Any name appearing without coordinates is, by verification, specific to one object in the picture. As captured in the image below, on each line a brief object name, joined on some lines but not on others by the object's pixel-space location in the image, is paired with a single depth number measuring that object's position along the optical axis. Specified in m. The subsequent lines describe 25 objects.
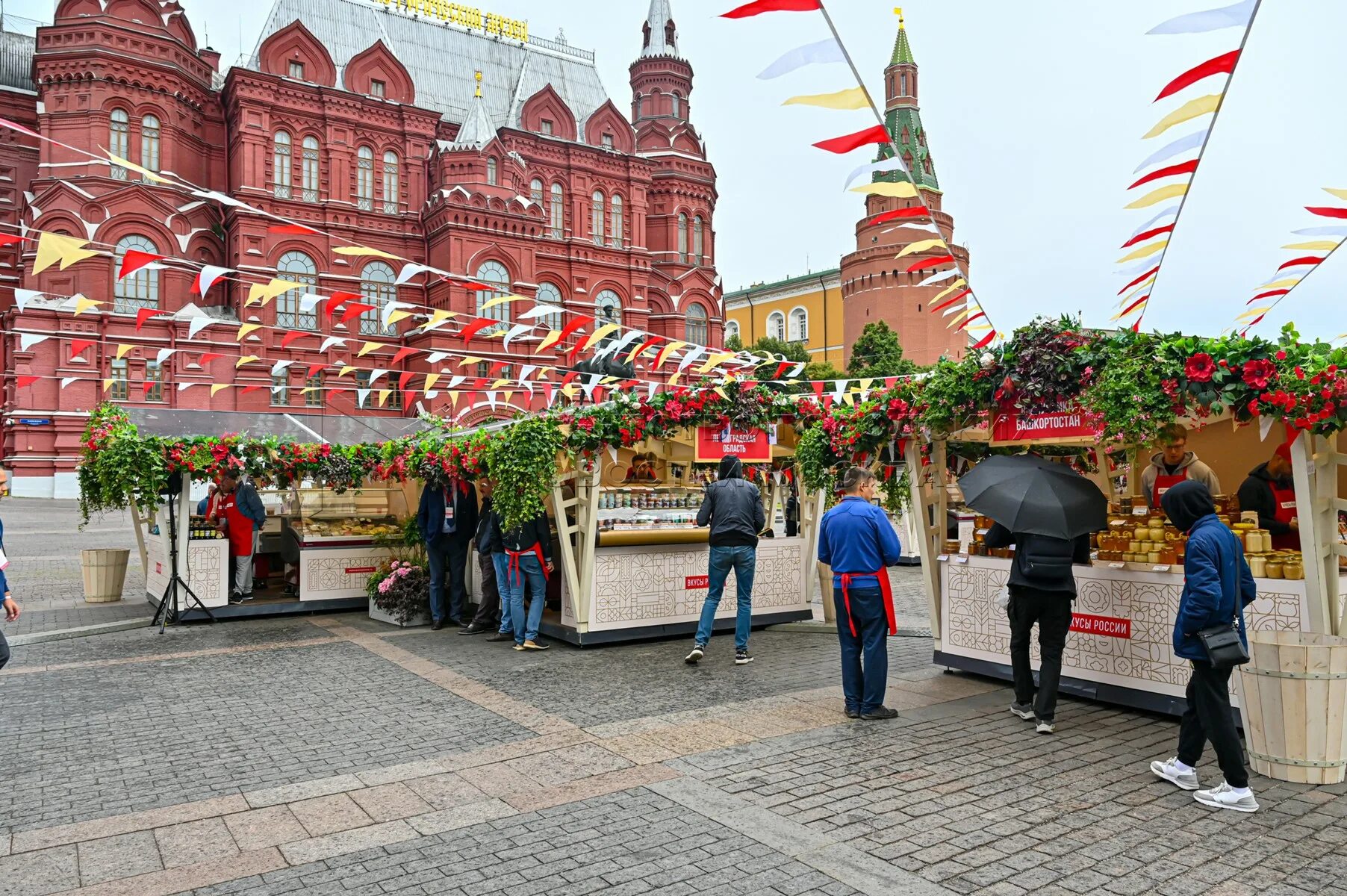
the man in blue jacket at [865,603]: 6.72
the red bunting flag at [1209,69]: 5.39
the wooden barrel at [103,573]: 13.56
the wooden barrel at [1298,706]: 5.10
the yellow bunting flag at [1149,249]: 8.56
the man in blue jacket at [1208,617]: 4.87
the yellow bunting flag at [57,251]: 7.91
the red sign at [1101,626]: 6.89
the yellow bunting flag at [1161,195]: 7.21
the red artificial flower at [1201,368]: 5.89
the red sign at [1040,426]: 6.95
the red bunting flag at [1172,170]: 6.84
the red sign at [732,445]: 10.23
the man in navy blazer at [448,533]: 11.37
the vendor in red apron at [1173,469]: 6.87
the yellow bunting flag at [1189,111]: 5.90
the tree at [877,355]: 41.09
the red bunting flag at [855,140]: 6.36
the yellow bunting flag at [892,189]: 6.96
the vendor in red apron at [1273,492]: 7.39
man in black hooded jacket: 8.91
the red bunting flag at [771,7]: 5.34
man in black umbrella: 6.24
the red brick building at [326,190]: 35.66
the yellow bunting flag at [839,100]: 5.93
